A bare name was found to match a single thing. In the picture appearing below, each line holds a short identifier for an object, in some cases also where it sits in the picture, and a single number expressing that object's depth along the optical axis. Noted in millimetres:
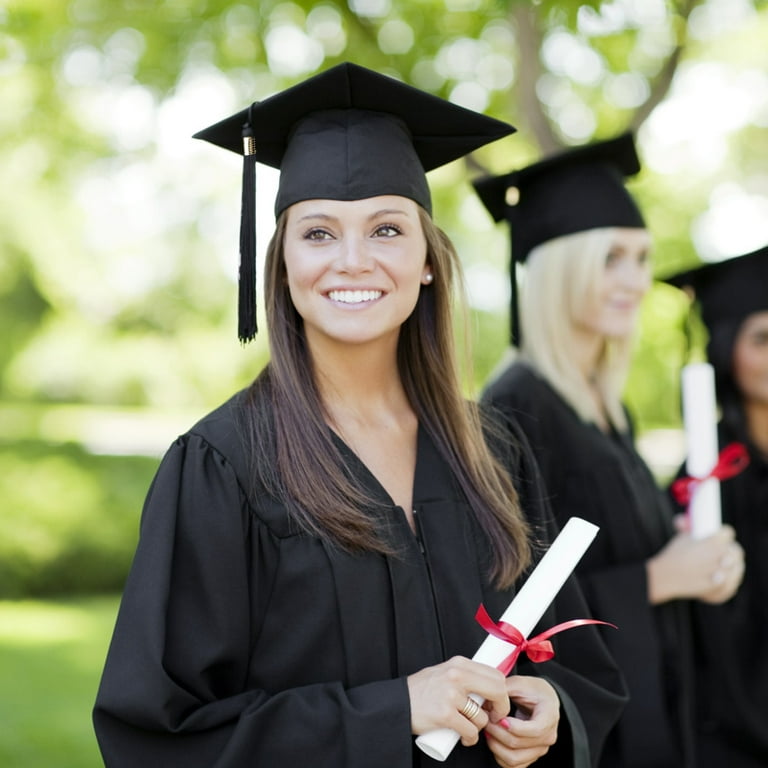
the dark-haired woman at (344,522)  1964
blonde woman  3148
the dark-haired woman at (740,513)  3555
